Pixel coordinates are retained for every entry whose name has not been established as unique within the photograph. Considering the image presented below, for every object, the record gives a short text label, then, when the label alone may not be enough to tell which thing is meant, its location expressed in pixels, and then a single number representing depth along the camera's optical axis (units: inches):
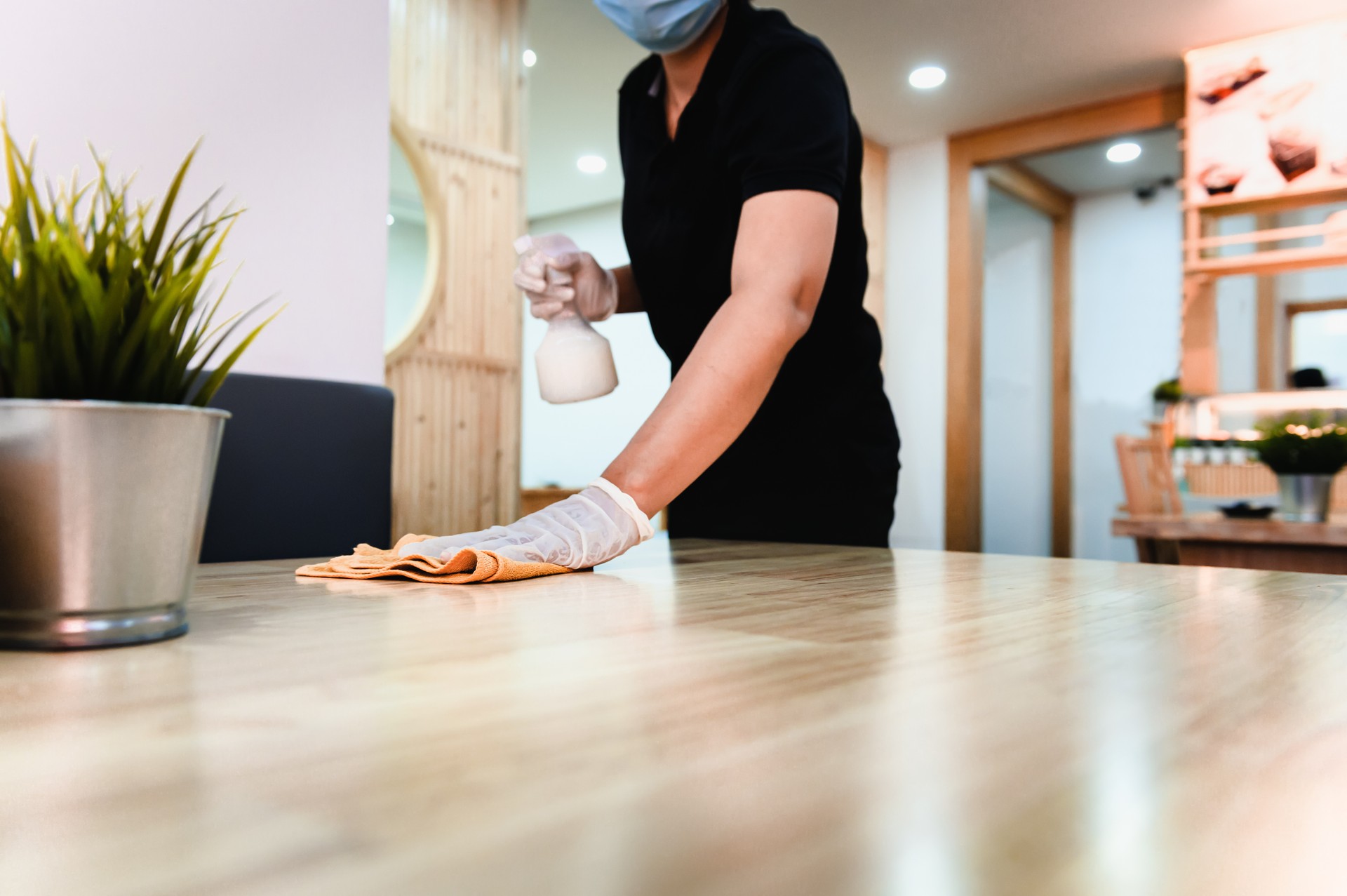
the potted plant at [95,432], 14.1
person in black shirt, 33.7
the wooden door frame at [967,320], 214.1
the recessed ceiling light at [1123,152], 228.2
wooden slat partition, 126.6
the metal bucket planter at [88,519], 14.0
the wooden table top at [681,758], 6.7
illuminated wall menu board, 152.3
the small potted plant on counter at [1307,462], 96.1
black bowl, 98.7
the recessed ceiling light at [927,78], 185.5
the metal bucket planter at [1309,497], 97.1
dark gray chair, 44.1
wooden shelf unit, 153.1
